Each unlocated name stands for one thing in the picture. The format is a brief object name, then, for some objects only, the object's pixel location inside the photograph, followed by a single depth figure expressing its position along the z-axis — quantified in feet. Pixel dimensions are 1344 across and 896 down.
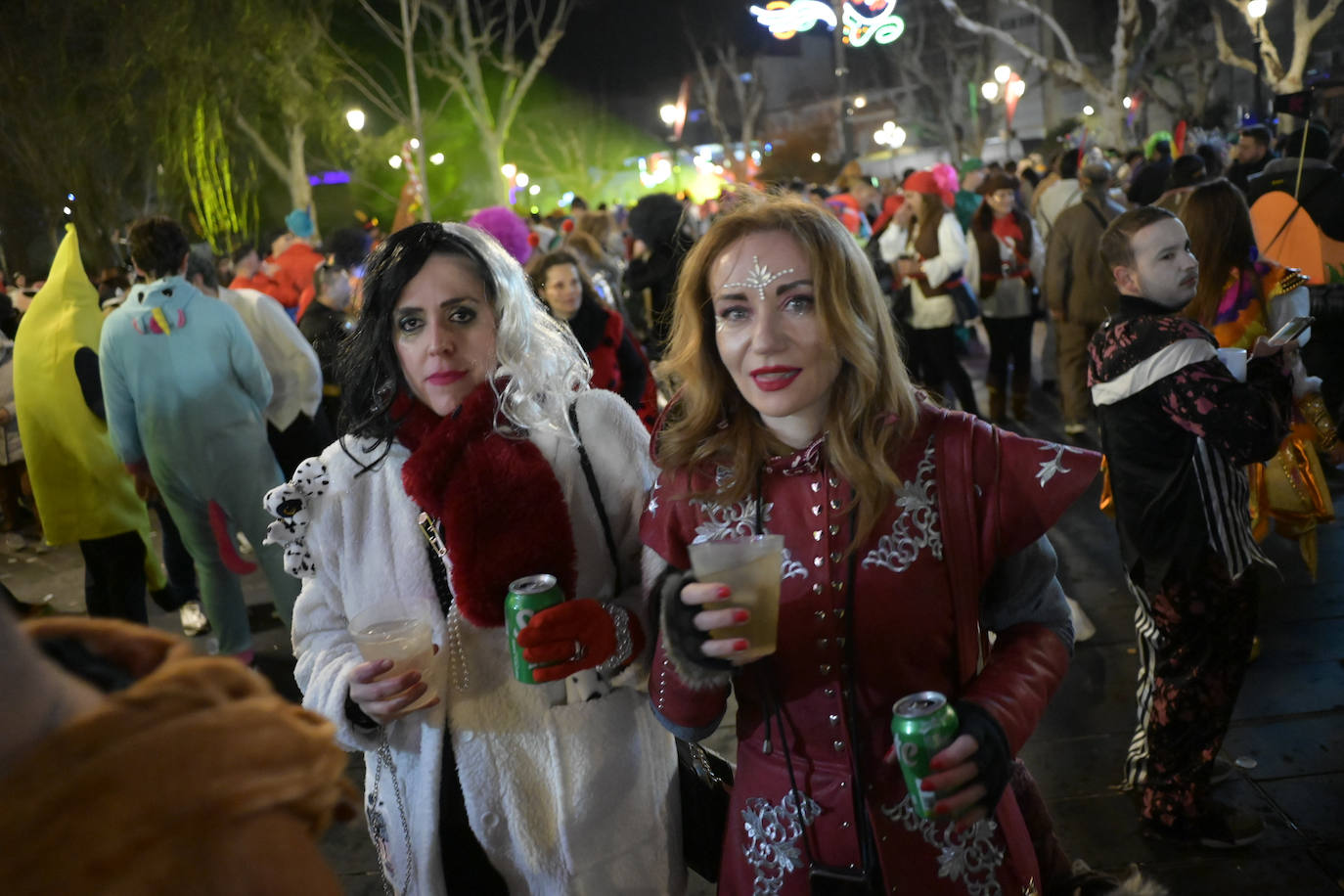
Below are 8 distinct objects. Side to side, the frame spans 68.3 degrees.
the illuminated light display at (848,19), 77.66
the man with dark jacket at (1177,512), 10.42
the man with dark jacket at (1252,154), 30.89
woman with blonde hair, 5.88
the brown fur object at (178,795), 2.55
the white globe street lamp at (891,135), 126.62
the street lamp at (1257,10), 64.23
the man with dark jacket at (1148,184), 27.32
